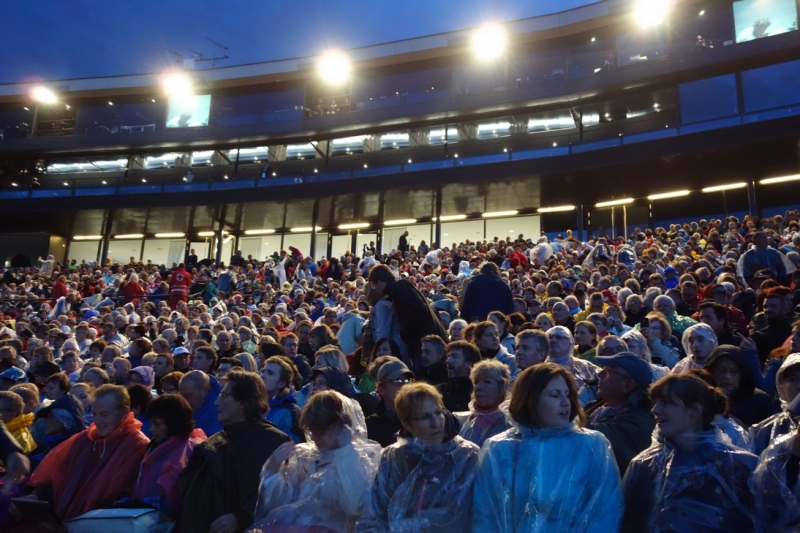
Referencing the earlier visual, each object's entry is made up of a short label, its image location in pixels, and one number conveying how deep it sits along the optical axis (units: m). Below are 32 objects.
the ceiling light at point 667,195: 23.06
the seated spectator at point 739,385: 4.30
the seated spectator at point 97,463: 4.72
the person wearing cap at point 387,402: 4.81
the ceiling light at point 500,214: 26.65
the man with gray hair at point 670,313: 7.74
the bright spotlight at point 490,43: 26.22
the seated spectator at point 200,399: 5.59
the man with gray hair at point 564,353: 5.68
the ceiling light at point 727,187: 21.91
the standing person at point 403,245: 23.70
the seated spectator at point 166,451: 4.43
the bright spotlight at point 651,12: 23.28
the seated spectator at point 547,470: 3.05
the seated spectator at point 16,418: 5.72
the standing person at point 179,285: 18.23
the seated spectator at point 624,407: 3.77
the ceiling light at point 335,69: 28.94
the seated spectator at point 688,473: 3.01
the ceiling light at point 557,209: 25.38
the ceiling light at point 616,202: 24.06
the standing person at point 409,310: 6.36
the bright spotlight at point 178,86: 31.27
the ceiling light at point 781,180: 21.00
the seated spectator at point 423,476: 3.44
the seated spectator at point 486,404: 4.09
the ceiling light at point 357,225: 29.31
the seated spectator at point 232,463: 4.14
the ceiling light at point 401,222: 28.48
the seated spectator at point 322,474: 3.81
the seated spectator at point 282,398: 5.39
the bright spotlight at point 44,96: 32.59
